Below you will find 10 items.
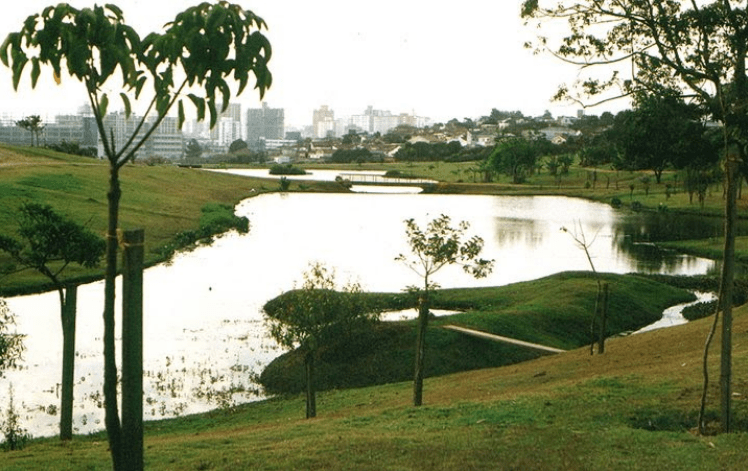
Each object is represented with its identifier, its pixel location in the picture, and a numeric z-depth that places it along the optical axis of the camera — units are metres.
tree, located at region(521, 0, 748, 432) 18.92
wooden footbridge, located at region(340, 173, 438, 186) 158.88
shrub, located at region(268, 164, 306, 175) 183.25
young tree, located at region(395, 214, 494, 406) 28.22
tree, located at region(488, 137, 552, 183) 157.75
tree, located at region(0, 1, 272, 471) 6.91
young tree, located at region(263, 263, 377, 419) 23.89
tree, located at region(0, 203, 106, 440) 22.48
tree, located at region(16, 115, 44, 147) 142.14
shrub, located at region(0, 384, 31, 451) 16.05
